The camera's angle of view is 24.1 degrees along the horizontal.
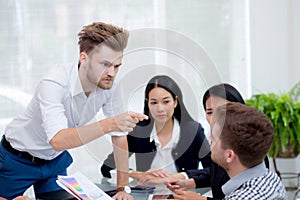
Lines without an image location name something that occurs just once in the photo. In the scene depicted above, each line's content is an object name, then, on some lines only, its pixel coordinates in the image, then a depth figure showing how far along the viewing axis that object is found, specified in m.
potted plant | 4.28
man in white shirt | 2.56
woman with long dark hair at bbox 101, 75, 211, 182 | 2.65
